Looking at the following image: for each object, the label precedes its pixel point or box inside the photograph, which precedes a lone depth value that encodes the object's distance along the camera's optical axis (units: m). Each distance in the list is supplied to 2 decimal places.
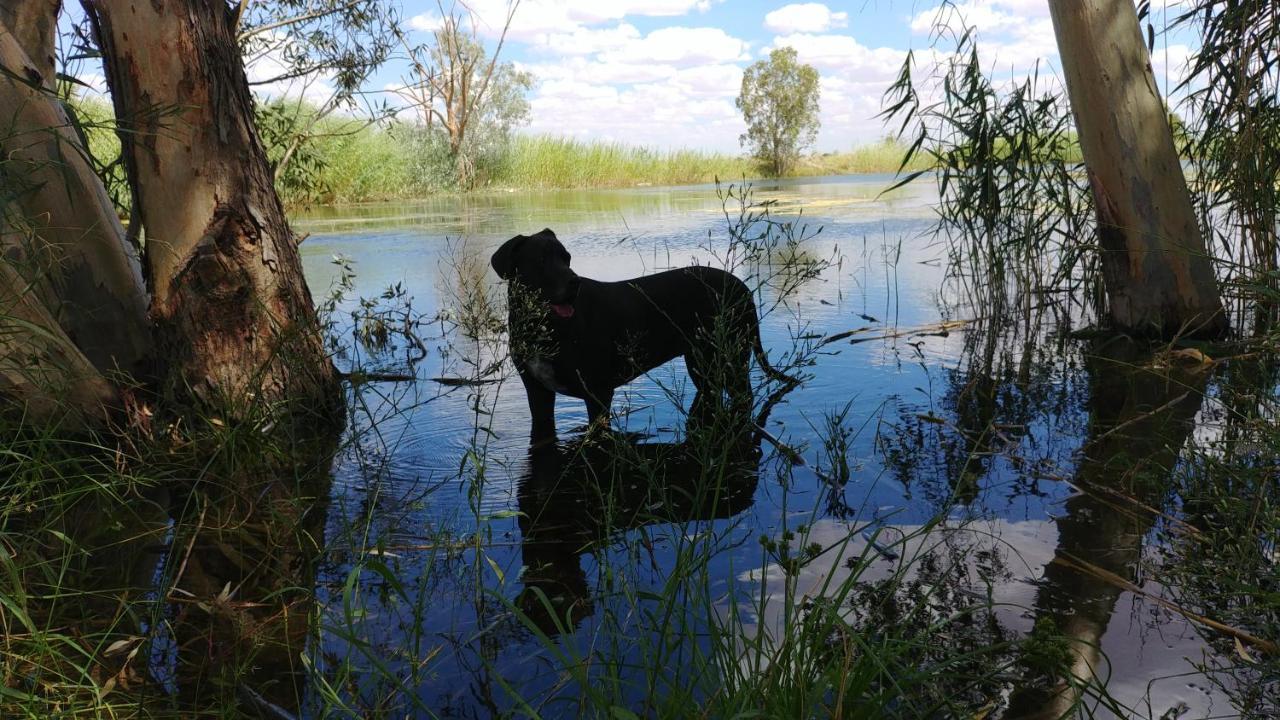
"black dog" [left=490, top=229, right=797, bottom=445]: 4.12
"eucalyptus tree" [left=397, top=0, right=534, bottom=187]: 19.61
